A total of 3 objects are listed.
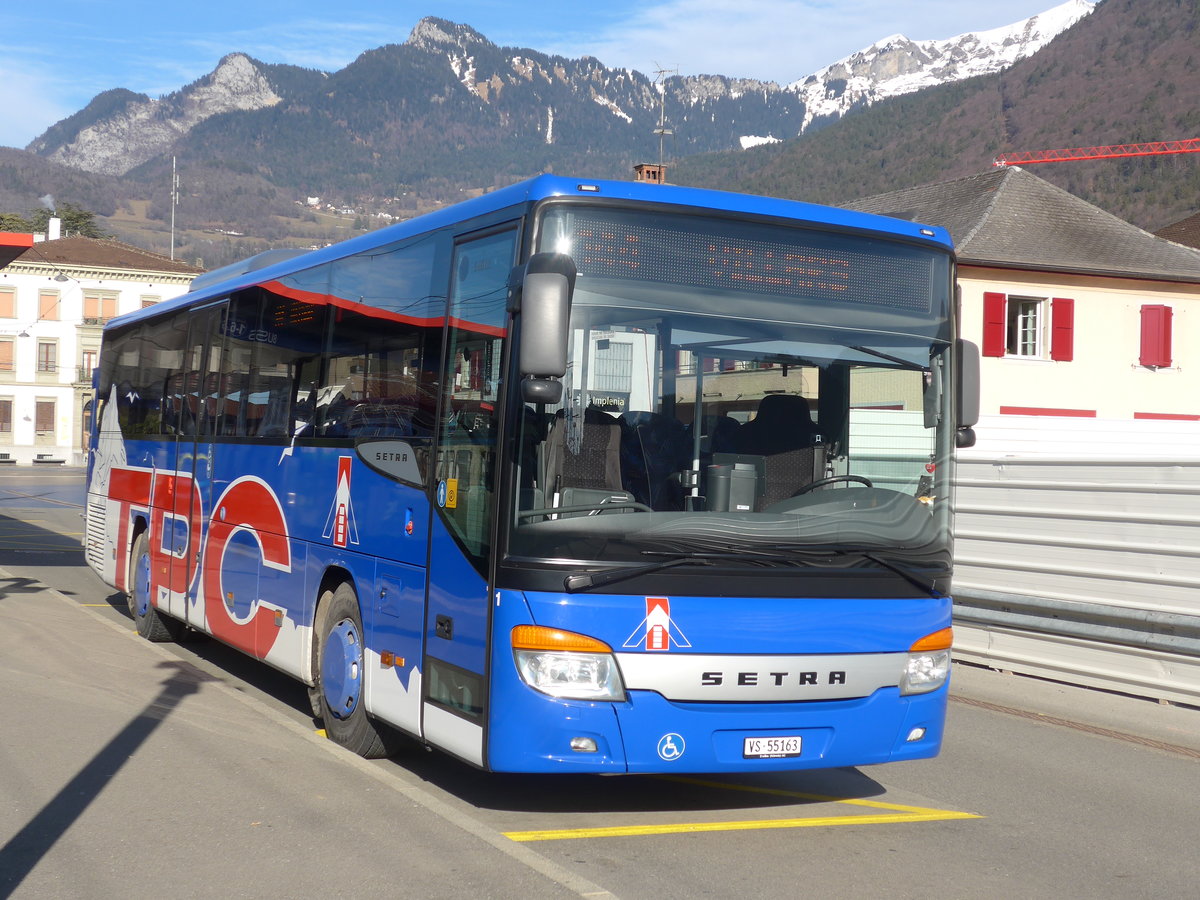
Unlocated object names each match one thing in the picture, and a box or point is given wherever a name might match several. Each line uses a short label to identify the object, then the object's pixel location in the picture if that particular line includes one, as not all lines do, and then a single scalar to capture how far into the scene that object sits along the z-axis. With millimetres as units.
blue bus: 6152
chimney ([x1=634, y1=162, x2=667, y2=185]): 41531
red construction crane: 99456
